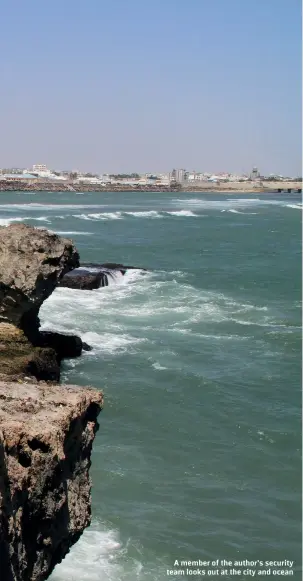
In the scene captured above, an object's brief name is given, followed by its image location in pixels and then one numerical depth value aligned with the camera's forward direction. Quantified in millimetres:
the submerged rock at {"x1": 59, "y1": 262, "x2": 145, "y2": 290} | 34469
